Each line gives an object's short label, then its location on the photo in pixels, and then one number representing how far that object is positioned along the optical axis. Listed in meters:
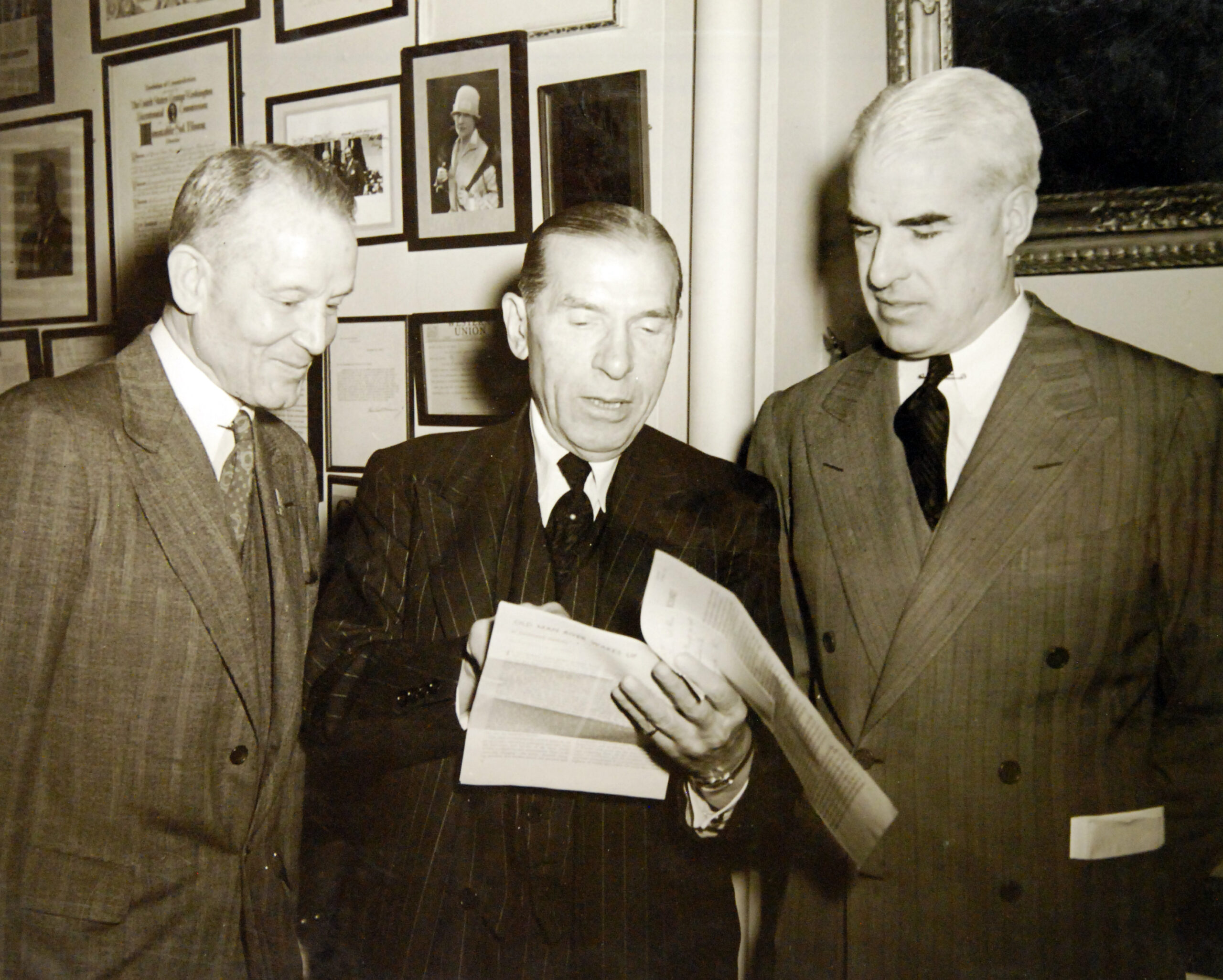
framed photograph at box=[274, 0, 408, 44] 2.47
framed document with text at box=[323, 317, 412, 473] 2.57
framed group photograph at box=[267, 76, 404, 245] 2.51
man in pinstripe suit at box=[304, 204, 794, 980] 1.40
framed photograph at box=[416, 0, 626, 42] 2.17
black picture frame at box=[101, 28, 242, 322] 2.94
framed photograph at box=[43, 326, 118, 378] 3.04
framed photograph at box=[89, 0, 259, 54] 2.71
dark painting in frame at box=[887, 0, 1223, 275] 1.51
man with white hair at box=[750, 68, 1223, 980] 1.36
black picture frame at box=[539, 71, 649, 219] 2.15
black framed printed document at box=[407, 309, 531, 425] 2.39
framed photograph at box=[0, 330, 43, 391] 3.17
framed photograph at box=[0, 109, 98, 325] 3.03
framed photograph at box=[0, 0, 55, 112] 3.04
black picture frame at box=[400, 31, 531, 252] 2.30
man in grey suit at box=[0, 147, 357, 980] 1.33
